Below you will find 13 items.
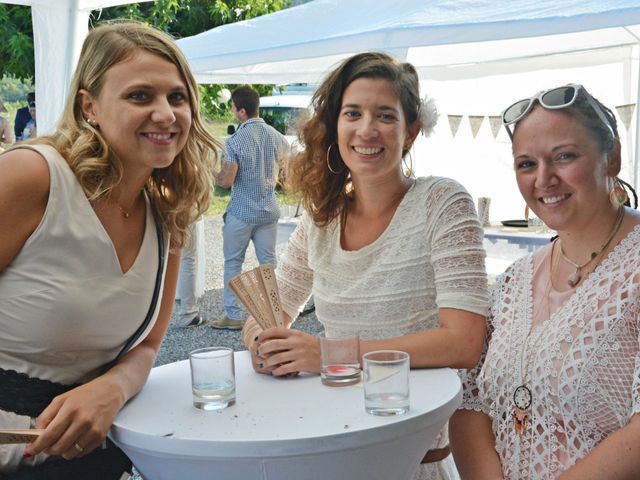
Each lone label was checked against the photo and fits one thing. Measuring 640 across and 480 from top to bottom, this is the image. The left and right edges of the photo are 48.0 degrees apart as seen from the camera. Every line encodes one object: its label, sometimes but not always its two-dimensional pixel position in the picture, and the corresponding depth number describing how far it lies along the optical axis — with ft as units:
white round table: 4.65
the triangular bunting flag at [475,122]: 27.48
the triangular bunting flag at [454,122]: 27.89
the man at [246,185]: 21.57
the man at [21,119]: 34.96
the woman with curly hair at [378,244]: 6.32
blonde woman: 5.44
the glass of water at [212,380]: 5.41
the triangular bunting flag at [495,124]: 26.89
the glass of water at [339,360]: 5.87
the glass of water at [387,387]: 5.02
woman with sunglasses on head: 5.23
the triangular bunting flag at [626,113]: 21.36
